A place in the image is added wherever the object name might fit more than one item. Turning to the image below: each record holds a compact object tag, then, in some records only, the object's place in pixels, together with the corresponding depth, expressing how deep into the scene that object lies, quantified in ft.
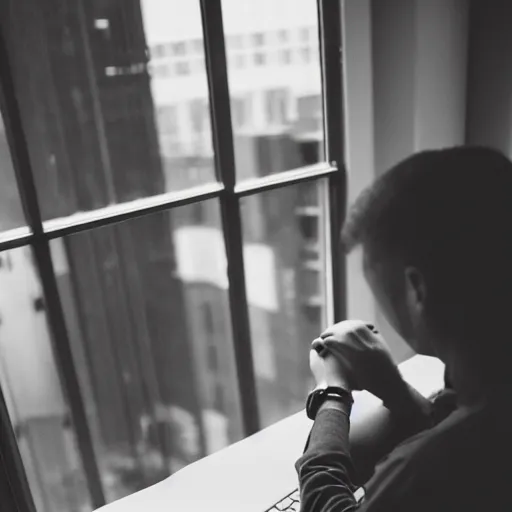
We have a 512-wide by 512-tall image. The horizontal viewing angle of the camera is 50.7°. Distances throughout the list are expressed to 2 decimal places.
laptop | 3.38
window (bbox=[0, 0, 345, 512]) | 3.70
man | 1.79
